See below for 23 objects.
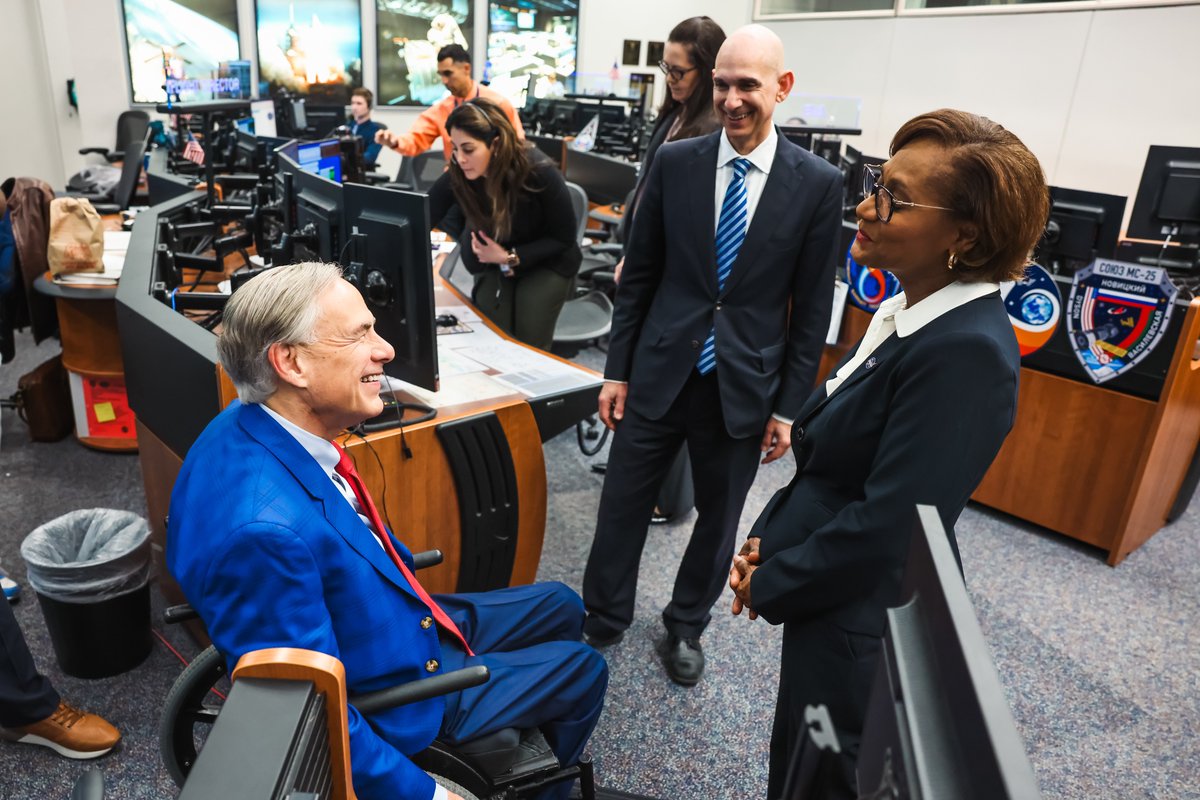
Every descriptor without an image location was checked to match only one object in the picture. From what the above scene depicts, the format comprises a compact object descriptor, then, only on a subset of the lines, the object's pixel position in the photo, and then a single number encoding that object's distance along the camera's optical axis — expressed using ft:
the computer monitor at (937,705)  1.24
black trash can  6.78
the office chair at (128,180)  15.03
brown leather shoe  6.21
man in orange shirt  14.28
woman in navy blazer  3.56
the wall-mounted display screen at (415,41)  28.12
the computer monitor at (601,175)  16.96
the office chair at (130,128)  22.35
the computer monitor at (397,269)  6.13
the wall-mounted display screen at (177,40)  23.90
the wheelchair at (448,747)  4.15
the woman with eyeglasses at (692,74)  7.36
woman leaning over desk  8.78
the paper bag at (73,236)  10.11
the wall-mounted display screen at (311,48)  26.32
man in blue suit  3.69
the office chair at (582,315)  11.73
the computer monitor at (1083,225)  10.75
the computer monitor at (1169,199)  11.66
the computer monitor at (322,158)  10.39
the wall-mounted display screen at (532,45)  30.50
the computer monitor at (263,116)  15.78
